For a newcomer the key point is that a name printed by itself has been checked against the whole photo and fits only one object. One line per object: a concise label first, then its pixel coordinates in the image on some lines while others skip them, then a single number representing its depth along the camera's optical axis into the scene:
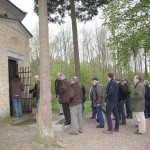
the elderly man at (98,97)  6.54
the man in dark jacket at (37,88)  7.70
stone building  7.80
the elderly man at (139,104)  6.12
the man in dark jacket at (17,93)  7.98
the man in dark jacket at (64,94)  6.42
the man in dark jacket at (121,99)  7.16
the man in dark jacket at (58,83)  7.05
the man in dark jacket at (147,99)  8.26
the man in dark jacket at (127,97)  7.50
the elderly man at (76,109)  6.05
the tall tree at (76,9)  9.57
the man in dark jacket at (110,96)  6.07
